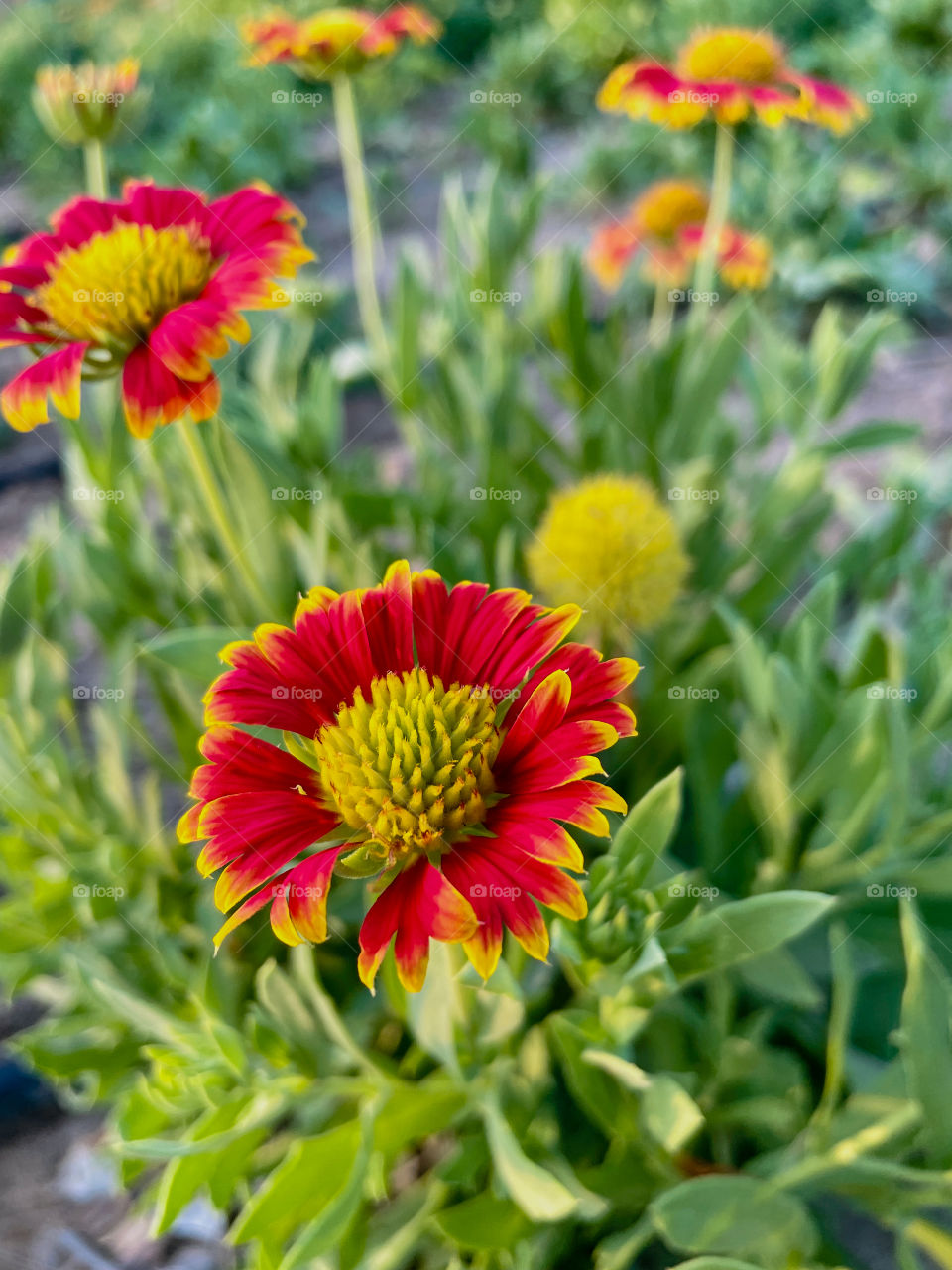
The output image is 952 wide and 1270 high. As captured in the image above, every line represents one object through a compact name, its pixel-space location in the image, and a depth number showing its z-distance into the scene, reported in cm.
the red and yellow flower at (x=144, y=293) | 23
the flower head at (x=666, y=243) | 54
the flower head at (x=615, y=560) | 30
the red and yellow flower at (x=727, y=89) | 35
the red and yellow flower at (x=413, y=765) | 18
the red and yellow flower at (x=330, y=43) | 35
